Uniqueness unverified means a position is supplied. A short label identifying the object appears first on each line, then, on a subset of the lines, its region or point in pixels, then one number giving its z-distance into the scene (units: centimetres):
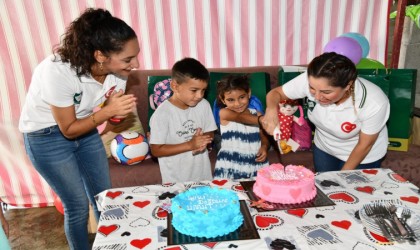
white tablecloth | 131
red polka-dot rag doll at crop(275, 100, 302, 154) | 304
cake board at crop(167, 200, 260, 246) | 132
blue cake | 133
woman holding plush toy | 194
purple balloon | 302
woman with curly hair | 178
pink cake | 155
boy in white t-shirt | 224
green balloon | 314
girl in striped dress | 241
